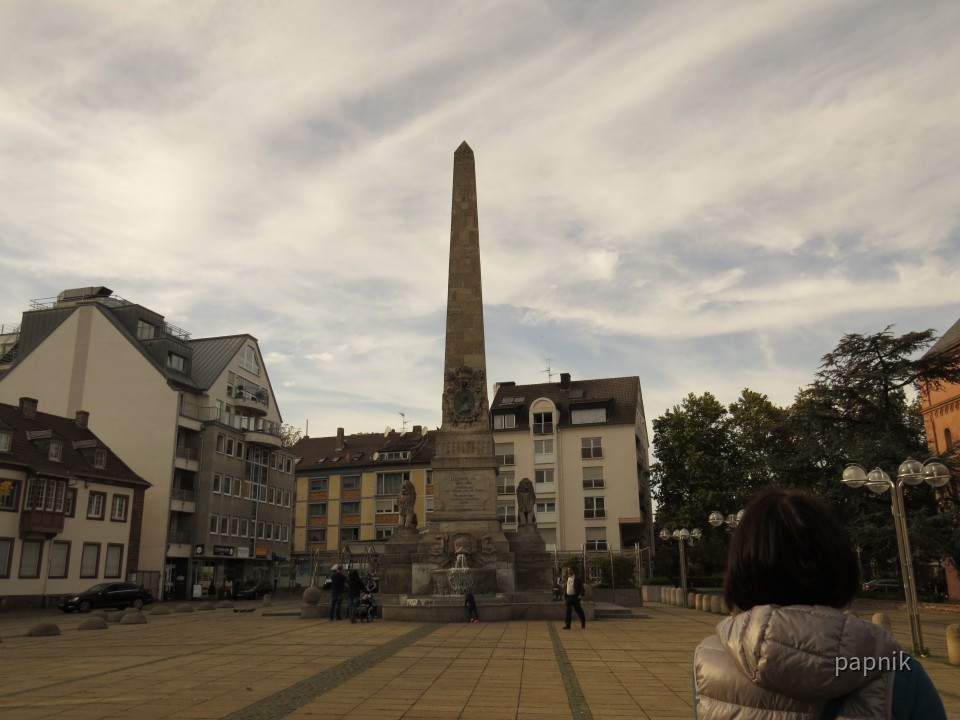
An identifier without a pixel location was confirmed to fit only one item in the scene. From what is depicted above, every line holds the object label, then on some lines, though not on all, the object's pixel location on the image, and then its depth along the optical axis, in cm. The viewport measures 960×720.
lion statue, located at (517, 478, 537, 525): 2964
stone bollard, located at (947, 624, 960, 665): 1430
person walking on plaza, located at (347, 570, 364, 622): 2370
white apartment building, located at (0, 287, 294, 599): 5106
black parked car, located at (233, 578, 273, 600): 4978
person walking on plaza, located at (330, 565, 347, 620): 2445
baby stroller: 2397
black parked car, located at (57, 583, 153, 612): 3422
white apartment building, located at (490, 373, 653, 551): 6181
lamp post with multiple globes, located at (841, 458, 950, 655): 1584
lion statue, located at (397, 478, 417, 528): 3012
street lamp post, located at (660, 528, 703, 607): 3269
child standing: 2250
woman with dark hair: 209
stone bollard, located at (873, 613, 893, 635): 1845
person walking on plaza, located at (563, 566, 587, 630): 2058
